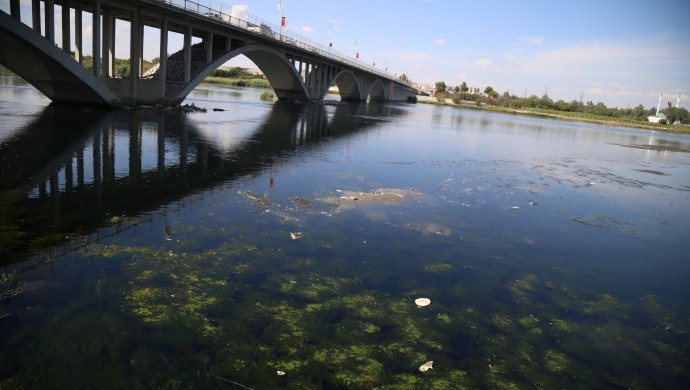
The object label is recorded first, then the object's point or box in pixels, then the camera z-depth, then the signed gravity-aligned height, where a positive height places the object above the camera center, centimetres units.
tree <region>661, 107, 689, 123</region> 15762 +832
